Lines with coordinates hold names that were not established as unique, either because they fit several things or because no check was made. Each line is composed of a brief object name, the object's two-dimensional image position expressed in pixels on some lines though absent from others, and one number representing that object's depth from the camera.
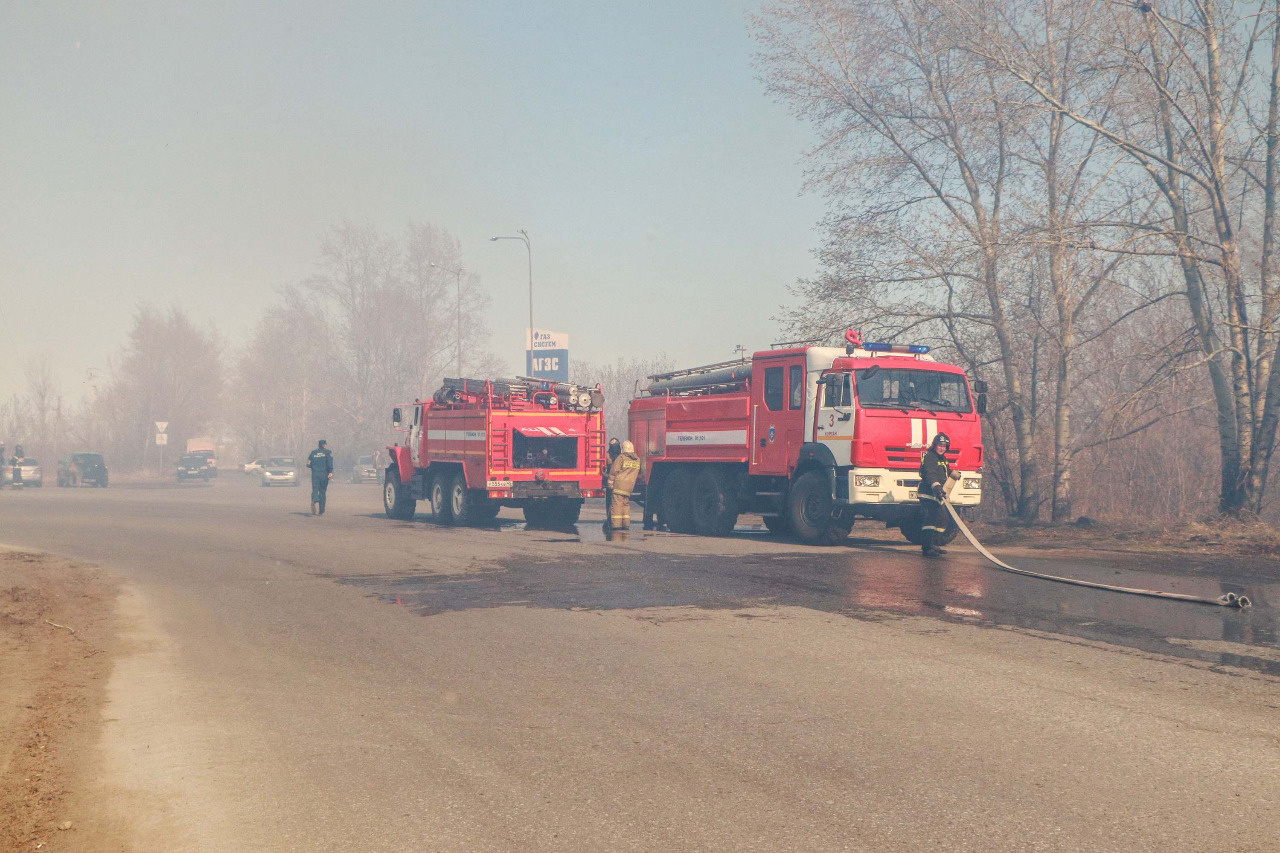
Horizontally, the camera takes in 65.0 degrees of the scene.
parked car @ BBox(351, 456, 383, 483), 55.19
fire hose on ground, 9.07
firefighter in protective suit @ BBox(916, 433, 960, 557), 13.71
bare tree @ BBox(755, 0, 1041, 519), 20.36
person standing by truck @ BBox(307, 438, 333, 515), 24.62
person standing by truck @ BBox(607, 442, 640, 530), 17.62
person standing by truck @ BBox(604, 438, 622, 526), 18.68
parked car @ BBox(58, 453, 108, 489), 54.53
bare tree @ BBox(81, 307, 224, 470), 84.94
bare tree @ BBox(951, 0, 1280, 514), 15.82
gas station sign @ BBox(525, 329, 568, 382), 53.16
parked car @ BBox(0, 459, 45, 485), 50.56
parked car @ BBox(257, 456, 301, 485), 54.62
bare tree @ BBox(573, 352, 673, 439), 66.31
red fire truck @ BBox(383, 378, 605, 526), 19.88
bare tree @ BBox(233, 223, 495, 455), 63.25
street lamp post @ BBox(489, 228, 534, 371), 42.69
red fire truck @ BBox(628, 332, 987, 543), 15.09
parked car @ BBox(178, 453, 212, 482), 61.19
